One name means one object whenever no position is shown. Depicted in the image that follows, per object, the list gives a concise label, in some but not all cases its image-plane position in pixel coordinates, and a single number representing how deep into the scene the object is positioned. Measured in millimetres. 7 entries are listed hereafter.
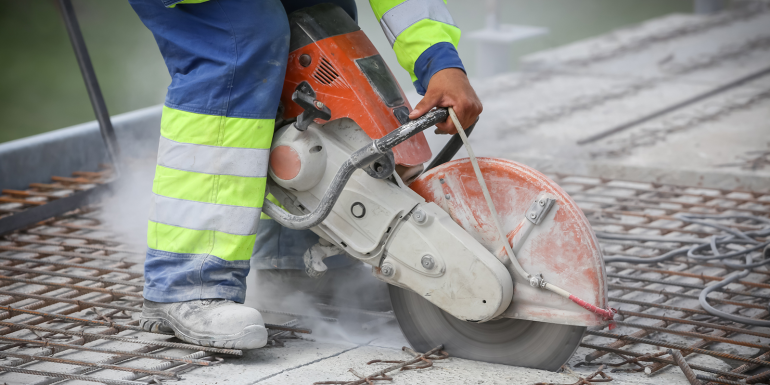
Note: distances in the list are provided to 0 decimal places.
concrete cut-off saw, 3662
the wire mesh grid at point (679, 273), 4000
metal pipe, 6582
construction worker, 3785
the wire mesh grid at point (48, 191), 6727
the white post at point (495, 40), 13709
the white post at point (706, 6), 18672
